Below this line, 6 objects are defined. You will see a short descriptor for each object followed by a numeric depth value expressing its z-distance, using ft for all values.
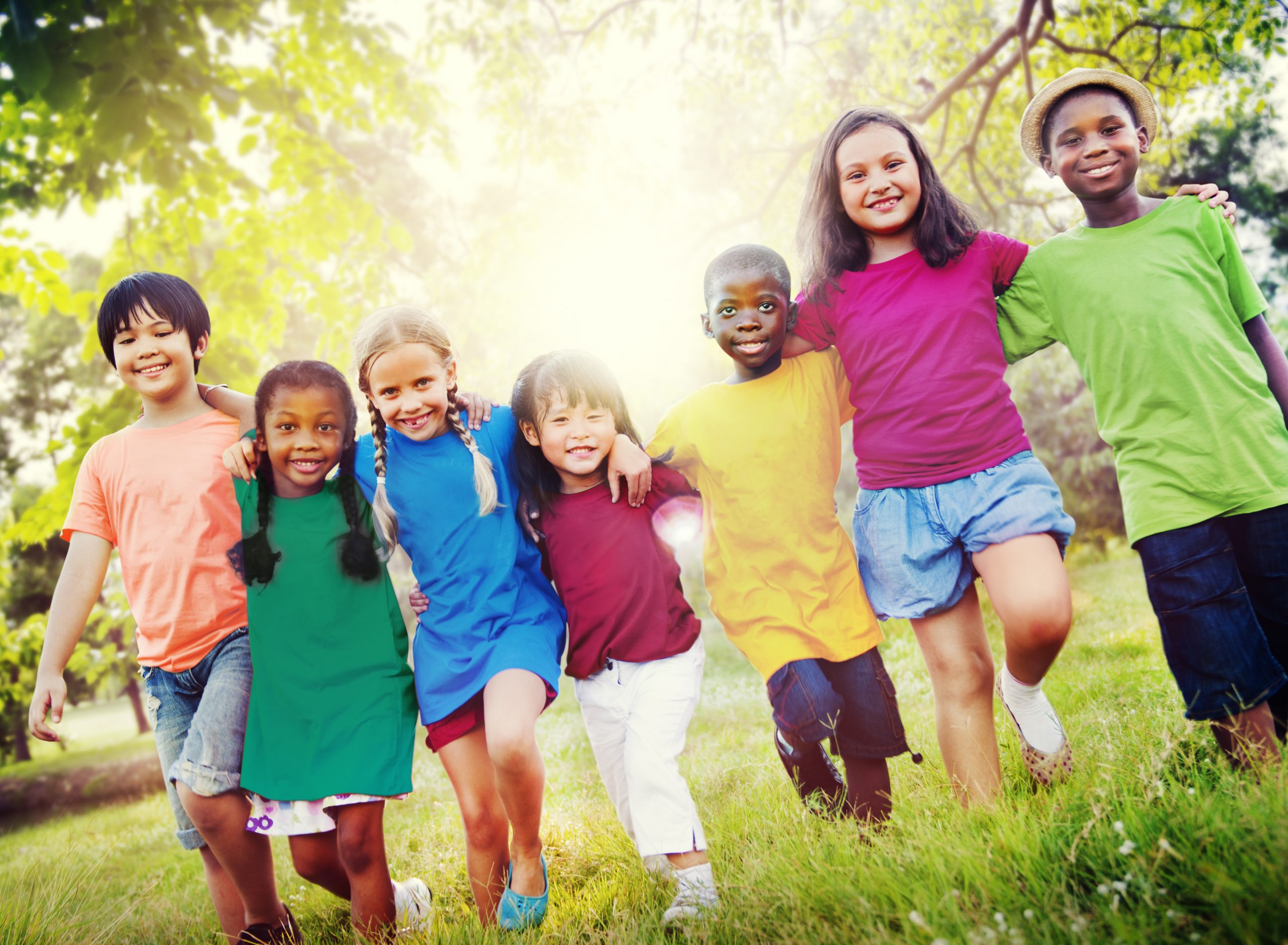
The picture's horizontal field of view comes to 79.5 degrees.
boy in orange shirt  7.97
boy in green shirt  7.03
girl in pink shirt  7.39
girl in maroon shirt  8.05
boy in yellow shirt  8.23
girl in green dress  7.85
